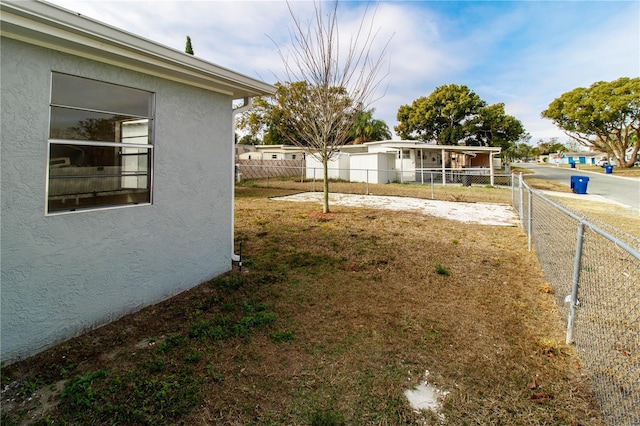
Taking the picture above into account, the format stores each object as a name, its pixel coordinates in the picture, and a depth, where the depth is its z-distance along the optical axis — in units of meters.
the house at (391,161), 21.55
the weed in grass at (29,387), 2.23
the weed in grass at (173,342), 2.75
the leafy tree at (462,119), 31.88
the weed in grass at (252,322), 3.07
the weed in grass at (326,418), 1.97
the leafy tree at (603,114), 29.25
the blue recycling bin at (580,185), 15.25
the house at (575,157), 68.50
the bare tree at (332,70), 8.39
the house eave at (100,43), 2.32
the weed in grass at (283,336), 2.94
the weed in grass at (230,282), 4.14
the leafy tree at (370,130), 32.92
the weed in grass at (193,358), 2.58
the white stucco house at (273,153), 29.67
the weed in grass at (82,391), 2.10
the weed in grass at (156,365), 2.46
